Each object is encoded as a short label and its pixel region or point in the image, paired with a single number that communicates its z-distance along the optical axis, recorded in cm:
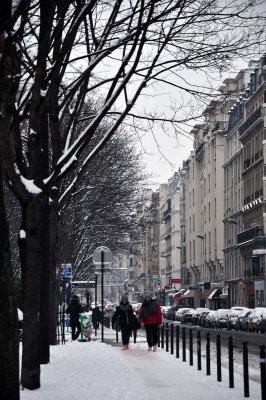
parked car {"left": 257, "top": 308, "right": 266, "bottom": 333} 5613
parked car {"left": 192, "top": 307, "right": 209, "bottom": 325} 7590
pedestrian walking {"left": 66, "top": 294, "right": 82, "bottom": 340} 3575
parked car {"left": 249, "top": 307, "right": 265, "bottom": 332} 5731
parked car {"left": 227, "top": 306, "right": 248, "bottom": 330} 6363
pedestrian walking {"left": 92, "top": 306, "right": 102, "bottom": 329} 5190
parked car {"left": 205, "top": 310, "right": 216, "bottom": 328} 6962
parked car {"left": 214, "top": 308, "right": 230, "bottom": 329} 6700
